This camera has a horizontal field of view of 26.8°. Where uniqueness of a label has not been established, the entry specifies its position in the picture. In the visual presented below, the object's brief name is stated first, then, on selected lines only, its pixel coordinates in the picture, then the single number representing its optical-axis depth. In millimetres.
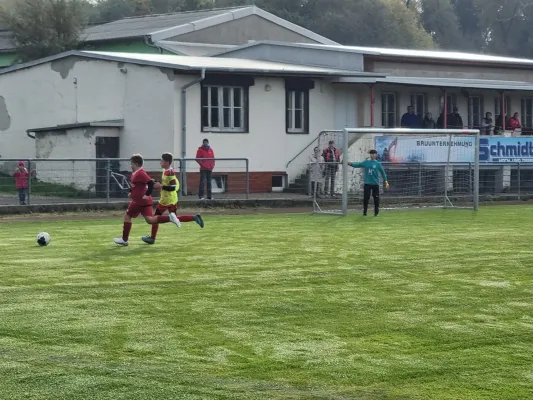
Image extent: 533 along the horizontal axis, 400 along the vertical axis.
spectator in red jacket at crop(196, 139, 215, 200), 29969
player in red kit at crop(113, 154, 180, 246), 18203
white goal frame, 27973
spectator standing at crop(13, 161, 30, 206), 27531
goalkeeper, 26812
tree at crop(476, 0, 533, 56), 88000
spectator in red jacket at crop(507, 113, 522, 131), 41228
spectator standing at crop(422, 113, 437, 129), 39375
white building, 34312
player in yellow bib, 18734
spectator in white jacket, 29312
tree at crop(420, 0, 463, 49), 90750
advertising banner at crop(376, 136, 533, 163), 31781
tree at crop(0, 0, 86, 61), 49031
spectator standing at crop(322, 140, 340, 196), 29406
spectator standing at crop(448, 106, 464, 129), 40625
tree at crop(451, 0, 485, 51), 92125
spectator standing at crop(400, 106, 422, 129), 38750
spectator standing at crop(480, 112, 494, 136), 40850
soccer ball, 18234
